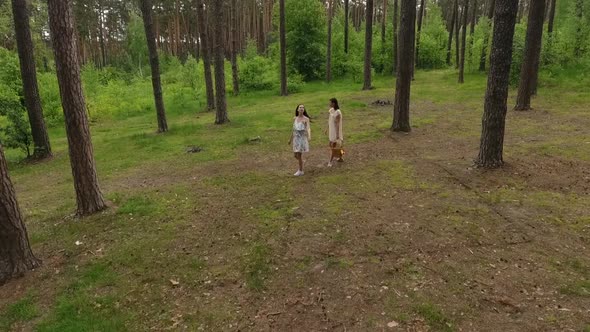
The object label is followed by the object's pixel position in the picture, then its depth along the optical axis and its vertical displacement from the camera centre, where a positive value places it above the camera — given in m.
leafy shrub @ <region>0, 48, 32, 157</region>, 14.02 -1.73
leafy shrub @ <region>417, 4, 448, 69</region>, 38.81 +1.58
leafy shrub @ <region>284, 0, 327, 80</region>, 31.77 +2.15
